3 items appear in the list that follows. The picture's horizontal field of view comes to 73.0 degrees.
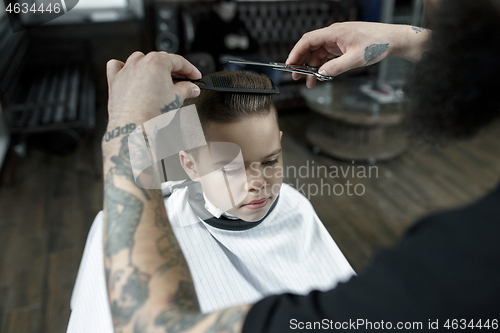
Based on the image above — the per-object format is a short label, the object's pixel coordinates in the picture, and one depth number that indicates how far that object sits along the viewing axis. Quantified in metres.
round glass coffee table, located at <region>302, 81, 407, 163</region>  2.53
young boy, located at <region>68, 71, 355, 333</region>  0.89
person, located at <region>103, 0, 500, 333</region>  0.33
